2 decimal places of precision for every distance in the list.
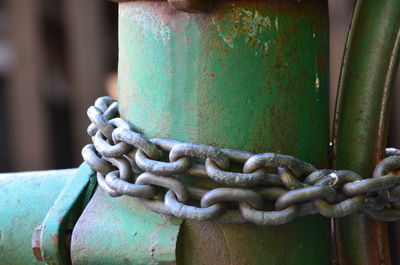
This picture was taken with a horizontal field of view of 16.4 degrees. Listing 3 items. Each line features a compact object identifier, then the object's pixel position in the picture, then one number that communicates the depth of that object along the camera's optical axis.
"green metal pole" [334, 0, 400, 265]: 1.03
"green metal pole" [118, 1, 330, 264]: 0.99
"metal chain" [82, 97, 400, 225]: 0.96
